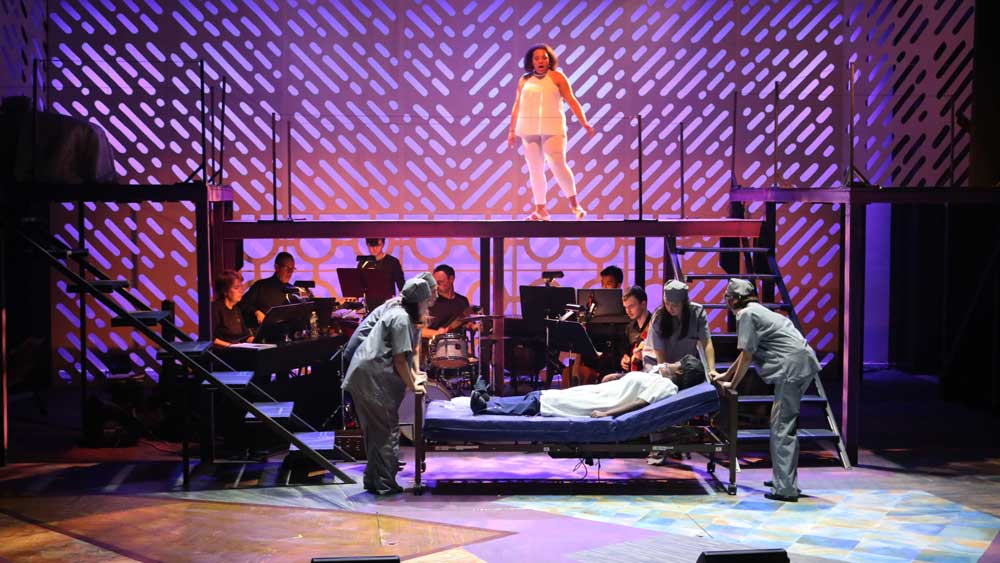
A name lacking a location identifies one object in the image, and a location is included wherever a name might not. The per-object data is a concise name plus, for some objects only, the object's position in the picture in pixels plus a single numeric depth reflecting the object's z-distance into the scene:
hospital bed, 6.68
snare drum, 8.77
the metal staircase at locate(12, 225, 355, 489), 6.97
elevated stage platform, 9.16
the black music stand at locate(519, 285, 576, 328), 9.29
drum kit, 7.88
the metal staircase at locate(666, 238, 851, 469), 7.59
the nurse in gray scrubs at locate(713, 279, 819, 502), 6.62
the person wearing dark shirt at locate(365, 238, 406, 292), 9.73
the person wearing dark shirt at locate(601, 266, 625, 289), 9.68
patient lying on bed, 6.86
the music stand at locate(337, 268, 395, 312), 9.16
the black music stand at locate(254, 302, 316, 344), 8.00
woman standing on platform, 9.12
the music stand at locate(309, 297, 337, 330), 8.67
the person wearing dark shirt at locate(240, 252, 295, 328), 9.16
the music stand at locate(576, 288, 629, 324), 9.16
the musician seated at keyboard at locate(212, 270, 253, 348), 8.43
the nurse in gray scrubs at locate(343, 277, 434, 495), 6.61
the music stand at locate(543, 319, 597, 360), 8.34
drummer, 9.31
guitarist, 8.11
